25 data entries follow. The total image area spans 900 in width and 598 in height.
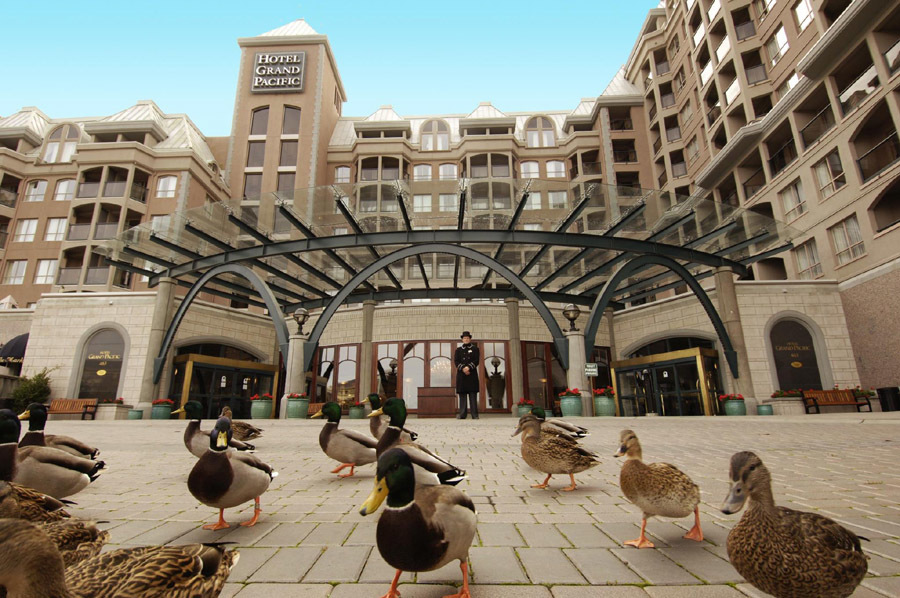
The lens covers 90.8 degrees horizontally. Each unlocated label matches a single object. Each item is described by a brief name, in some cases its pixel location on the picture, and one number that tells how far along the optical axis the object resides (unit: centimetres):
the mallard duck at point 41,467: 329
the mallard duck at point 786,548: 182
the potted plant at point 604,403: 1656
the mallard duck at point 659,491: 284
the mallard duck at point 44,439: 406
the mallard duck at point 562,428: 469
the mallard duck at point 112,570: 144
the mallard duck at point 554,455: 429
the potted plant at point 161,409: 1842
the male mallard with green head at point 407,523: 189
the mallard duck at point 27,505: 235
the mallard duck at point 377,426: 527
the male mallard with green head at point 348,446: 512
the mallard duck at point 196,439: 533
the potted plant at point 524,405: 1725
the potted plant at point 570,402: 1572
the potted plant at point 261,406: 1717
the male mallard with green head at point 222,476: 300
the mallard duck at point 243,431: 717
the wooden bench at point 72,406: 1838
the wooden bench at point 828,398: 1769
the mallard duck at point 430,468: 279
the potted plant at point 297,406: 1642
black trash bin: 1691
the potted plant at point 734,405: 1800
